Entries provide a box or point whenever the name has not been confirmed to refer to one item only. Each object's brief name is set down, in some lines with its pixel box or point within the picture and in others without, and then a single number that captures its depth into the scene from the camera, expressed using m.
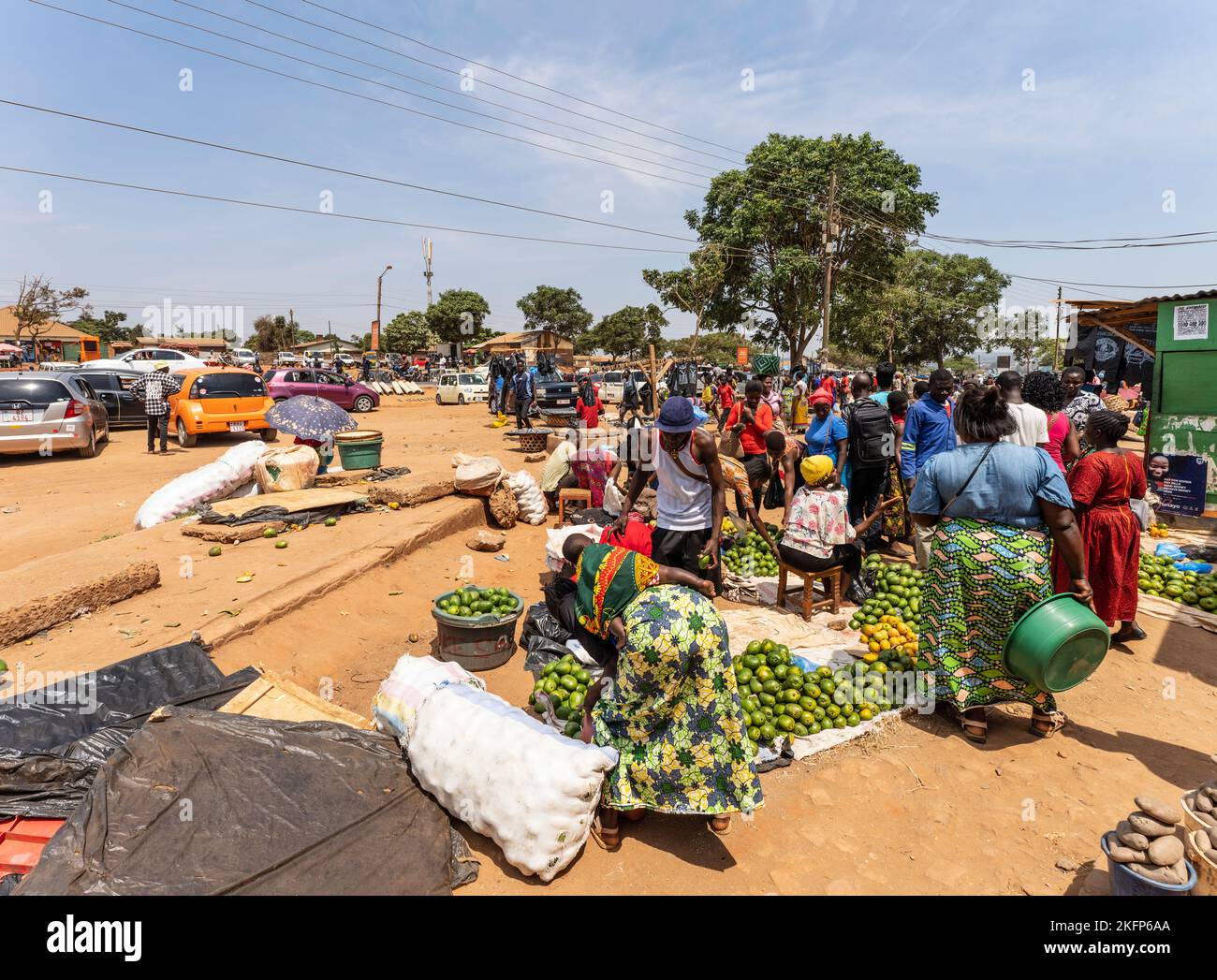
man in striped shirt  14.37
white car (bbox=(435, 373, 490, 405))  30.06
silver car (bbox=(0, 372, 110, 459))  13.12
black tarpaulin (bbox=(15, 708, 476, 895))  2.59
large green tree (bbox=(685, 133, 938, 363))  28.98
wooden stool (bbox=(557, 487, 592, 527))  8.80
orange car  15.09
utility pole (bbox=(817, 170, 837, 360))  23.44
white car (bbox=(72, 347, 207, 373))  23.89
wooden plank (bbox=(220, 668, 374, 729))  3.68
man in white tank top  4.91
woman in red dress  5.18
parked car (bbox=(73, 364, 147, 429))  17.56
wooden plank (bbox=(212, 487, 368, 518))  7.91
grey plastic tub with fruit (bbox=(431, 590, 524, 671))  5.27
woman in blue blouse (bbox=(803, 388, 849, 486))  6.99
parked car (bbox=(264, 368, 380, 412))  22.16
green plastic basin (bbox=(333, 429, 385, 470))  10.14
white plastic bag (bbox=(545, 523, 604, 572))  6.14
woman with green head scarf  3.03
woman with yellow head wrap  5.92
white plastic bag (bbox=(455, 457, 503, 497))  8.95
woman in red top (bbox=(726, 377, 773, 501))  8.28
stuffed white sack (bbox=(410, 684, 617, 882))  2.98
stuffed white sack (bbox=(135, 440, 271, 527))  8.25
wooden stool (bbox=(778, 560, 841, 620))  6.04
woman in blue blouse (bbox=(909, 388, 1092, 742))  3.77
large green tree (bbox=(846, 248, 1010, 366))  39.72
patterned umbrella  9.57
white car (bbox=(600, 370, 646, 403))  29.00
